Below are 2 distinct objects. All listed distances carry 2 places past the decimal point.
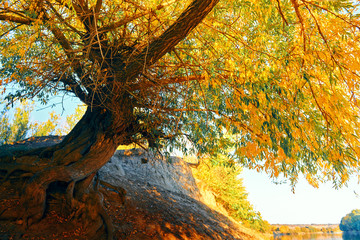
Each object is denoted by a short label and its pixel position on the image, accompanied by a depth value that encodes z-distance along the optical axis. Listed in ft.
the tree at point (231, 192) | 47.43
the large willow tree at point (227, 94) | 13.00
